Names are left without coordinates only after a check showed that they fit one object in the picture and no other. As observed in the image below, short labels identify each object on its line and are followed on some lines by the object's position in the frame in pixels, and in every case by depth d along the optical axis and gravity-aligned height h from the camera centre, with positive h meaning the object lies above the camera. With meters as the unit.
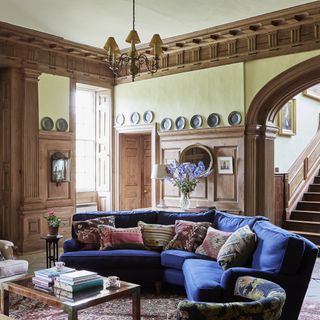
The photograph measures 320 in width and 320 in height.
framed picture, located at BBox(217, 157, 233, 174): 6.91 +0.15
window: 8.55 +0.72
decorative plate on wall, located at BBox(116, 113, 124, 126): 8.50 +1.13
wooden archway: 6.51 +0.59
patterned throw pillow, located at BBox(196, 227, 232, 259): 4.56 -0.75
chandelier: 4.30 +1.31
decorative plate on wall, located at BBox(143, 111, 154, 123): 8.02 +1.11
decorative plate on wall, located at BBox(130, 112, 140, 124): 8.24 +1.12
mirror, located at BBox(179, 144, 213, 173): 7.16 +0.33
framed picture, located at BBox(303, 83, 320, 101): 9.49 +1.84
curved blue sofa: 3.44 -0.90
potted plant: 5.54 -0.64
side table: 5.46 -0.97
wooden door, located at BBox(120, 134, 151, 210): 8.68 +0.07
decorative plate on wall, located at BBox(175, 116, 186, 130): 7.54 +0.93
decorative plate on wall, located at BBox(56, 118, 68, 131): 7.63 +0.92
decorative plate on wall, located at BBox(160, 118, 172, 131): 7.75 +0.93
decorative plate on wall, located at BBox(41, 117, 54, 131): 7.39 +0.91
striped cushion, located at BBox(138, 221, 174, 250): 5.14 -0.75
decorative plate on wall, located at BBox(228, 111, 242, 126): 6.85 +0.91
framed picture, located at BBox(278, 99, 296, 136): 8.59 +1.12
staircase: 7.71 -0.85
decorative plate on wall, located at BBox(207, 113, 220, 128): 7.09 +0.92
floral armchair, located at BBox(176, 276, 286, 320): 2.15 -0.70
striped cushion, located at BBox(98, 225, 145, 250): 5.07 -0.77
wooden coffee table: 3.20 -0.98
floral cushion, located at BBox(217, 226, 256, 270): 3.94 -0.73
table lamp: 7.16 +0.04
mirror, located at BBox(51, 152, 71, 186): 7.52 +0.13
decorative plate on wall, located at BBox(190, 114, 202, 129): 7.32 +0.92
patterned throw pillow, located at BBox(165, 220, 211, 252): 4.89 -0.72
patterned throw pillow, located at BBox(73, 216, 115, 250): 5.15 -0.70
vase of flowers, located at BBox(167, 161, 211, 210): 6.90 -0.06
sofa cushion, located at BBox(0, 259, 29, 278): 4.53 -1.01
